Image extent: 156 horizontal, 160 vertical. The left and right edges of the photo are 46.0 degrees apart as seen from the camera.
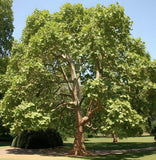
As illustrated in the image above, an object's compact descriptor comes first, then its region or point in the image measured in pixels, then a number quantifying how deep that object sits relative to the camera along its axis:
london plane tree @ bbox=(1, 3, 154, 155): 14.77
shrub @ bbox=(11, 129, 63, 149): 22.88
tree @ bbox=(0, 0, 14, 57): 30.56
